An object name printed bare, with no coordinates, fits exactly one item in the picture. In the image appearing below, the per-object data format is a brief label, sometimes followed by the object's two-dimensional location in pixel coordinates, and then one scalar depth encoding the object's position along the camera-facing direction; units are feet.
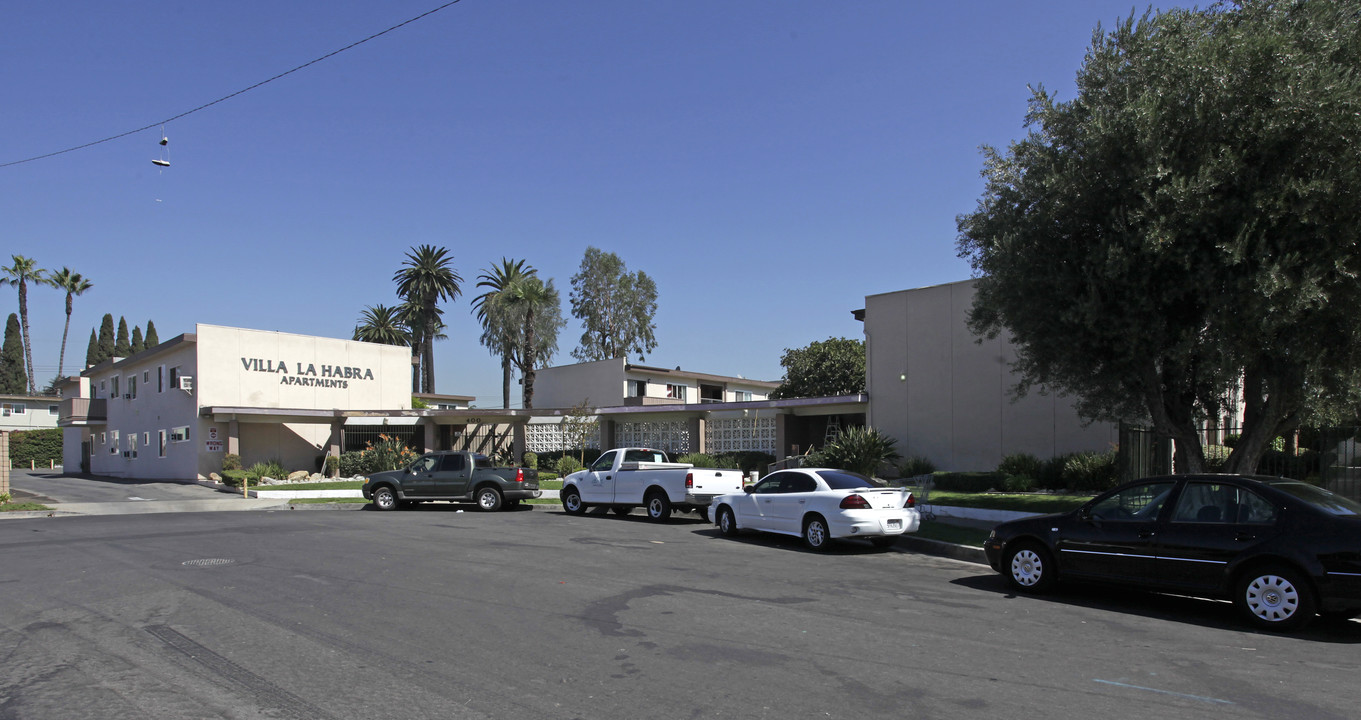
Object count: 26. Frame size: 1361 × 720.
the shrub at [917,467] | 83.85
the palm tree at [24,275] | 232.94
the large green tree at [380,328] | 232.12
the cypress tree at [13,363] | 255.50
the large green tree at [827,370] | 132.98
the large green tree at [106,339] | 280.31
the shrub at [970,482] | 71.41
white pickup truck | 59.06
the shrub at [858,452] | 81.25
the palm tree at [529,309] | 157.69
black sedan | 25.31
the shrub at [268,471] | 106.05
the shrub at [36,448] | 187.42
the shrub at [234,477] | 101.60
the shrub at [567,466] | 108.04
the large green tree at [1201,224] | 36.45
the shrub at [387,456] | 110.32
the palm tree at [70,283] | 238.68
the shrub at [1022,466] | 71.51
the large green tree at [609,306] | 201.26
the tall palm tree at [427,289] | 199.82
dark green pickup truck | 71.72
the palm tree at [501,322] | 171.12
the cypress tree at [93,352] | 280.10
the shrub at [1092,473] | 65.31
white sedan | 44.34
